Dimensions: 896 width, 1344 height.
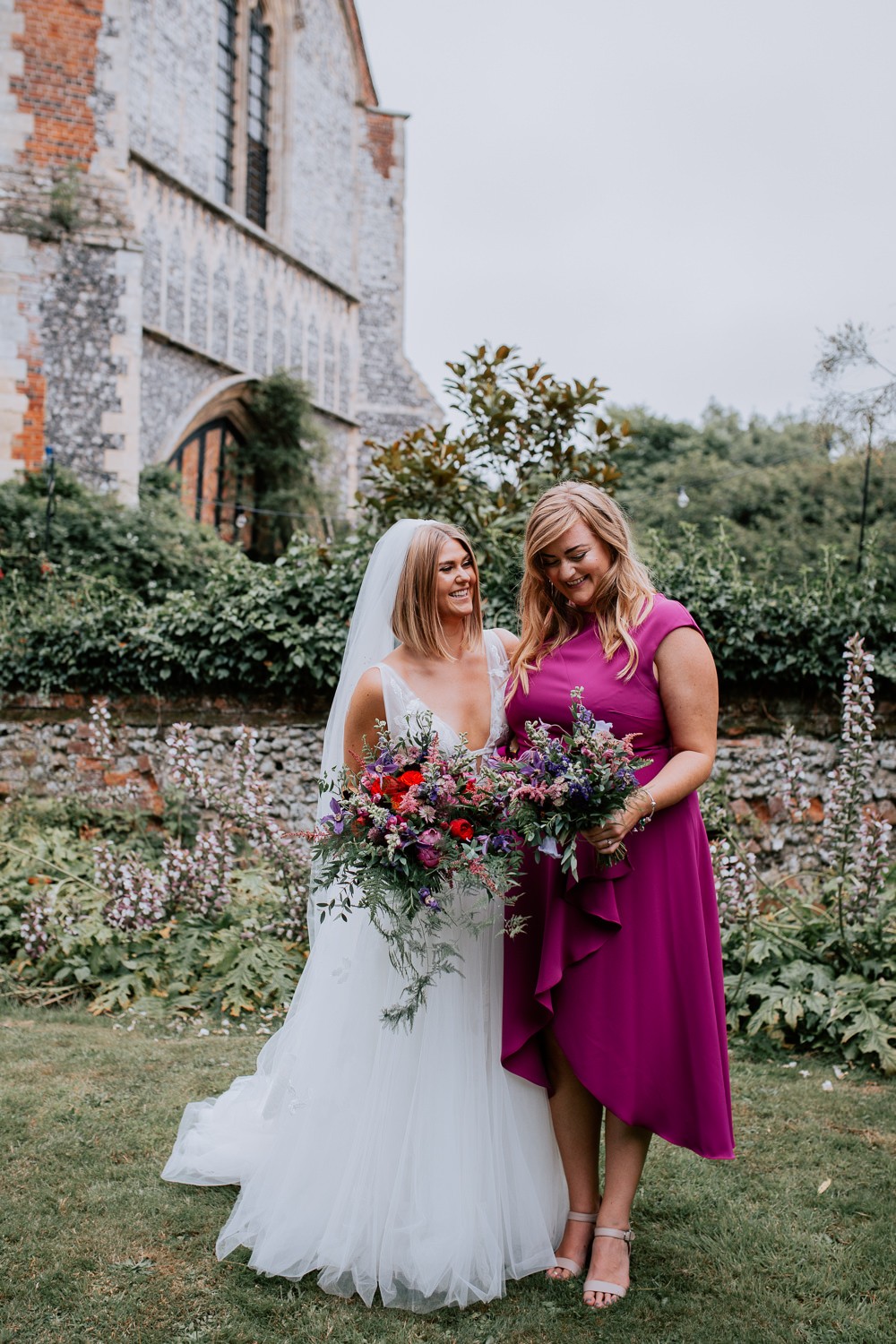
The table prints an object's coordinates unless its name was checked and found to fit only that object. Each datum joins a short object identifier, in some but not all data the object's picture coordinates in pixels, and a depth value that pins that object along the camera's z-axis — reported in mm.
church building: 12531
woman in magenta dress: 2863
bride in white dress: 2863
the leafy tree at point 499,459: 7391
